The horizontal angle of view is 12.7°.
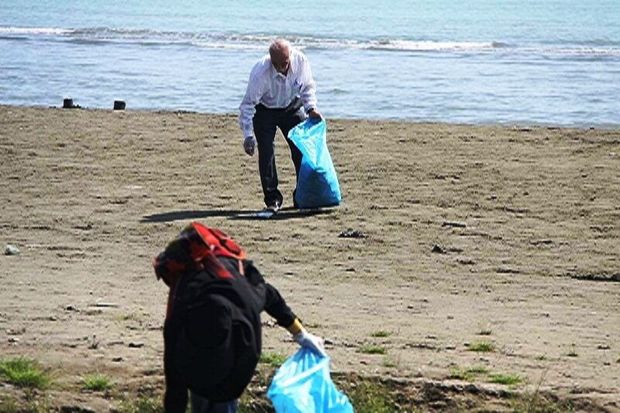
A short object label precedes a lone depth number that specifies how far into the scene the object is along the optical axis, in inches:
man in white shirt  915.6
